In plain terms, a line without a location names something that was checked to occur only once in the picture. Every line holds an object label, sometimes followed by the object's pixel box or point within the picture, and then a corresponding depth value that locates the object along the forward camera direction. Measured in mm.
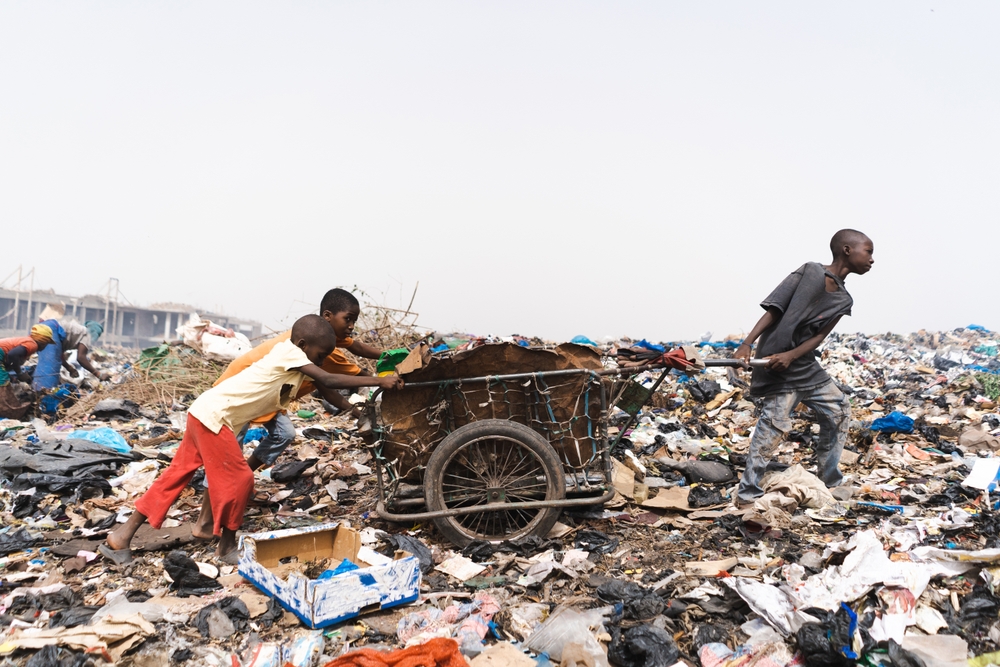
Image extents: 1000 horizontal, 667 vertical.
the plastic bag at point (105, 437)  5996
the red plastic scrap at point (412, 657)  2277
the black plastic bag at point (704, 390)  7879
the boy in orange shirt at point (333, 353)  3887
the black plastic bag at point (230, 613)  2820
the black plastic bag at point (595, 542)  3689
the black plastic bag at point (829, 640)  2342
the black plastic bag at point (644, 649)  2463
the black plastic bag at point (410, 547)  3551
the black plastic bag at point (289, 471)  5301
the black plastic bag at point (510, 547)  3590
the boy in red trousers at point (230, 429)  3580
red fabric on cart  3668
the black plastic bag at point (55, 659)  2410
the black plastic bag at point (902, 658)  2201
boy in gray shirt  4172
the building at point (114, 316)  28906
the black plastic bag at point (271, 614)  2863
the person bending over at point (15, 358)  7531
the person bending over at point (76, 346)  8688
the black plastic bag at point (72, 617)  2887
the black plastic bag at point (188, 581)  3221
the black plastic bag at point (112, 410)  7602
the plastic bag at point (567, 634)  2551
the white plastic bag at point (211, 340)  8328
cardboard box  2760
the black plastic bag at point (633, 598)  2812
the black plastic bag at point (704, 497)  4410
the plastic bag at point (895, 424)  6109
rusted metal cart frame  3643
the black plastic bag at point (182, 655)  2600
